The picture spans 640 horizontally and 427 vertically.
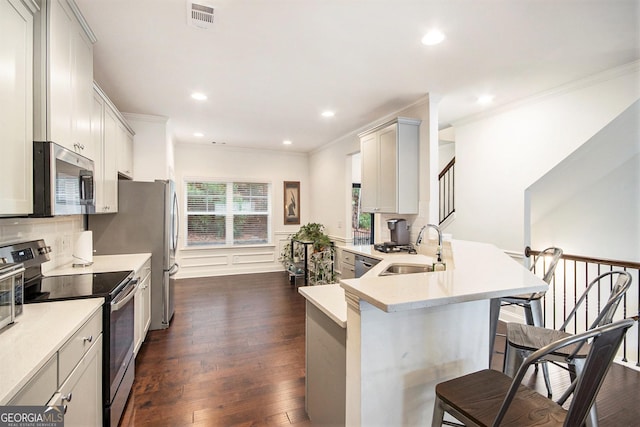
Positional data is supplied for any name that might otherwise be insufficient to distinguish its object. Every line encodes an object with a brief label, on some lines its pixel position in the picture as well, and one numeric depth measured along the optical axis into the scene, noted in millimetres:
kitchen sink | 2723
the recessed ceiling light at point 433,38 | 2219
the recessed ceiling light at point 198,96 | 3424
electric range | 1685
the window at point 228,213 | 6188
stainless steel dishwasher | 3542
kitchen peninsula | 1228
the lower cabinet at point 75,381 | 1044
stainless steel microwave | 1603
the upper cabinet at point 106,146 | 2637
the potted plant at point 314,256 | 5211
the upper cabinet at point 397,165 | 3623
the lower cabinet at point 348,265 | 3950
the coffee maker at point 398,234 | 3764
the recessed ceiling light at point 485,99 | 3420
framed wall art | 6816
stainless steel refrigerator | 3270
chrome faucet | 2287
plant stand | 5203
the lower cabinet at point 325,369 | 1456
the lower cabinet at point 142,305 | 2720
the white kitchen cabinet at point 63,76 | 1631
